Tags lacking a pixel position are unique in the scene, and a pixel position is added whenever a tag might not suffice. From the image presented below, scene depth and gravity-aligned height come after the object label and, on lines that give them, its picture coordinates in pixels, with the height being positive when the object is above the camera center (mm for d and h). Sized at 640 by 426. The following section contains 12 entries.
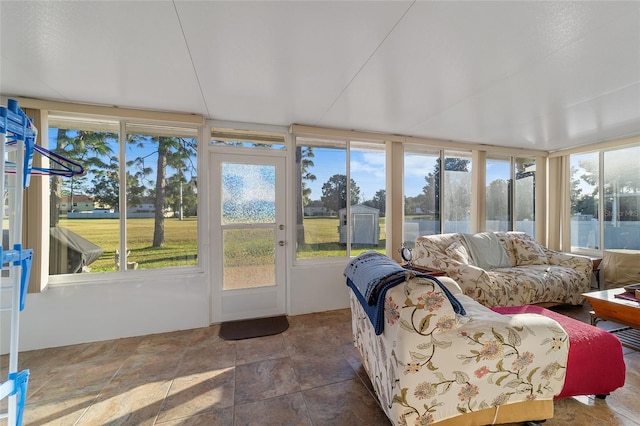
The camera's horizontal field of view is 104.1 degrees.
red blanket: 1588 -969
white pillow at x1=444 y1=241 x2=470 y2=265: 3229 -507
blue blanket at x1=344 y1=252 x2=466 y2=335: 1358 -410
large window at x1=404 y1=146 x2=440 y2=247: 3877 +339
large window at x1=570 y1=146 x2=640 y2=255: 3676 +227
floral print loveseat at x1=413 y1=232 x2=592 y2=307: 2861 -731
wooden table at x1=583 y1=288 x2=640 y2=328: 2092 -830
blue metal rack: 985 -168
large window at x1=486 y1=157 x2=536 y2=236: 4316 +349
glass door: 3016 -282
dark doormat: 2658 -1289
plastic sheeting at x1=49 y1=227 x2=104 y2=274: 2533 -398
